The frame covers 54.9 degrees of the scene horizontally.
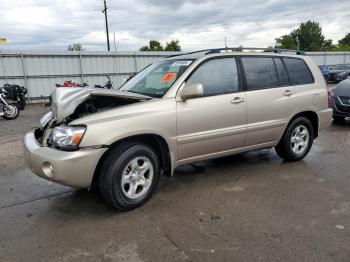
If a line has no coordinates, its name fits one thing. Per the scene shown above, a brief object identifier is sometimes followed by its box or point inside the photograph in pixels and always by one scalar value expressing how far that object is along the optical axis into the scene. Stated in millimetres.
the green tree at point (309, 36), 85812
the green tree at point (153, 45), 71062
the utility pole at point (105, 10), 34588
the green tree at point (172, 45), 65994
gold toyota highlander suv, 3354
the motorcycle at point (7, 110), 10689
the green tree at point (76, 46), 64188
